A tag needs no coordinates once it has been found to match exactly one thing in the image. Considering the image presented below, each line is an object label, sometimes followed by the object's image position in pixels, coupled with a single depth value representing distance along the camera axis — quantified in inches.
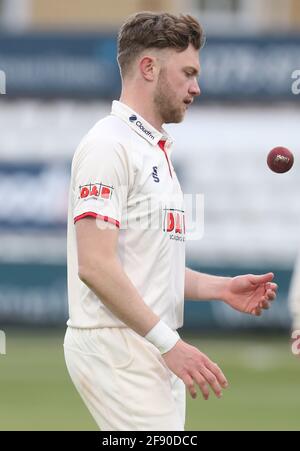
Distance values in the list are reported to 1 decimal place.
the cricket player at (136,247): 454.6
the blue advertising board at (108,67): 1540.4
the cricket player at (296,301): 606.2
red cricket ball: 503.8
